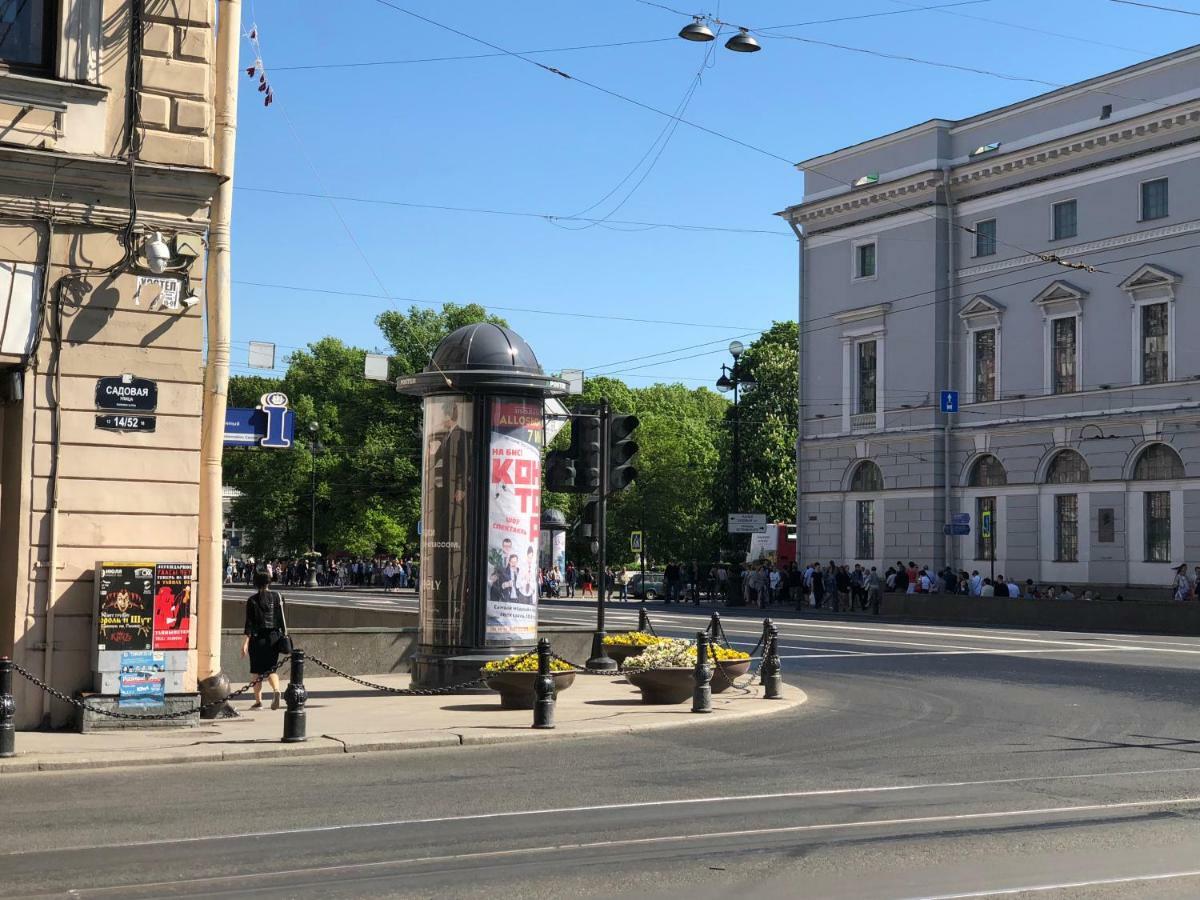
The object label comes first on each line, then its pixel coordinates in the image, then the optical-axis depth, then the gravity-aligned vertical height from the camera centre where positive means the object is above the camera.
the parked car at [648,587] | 64.81 -2.28
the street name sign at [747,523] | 58.19 +0.54
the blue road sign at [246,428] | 18.34 +1.27
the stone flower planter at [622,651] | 22.25 -1.76
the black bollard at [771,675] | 19.02 -1.79
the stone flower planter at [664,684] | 18.02 -1.83
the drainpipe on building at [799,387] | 59.25 +6.04
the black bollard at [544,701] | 15.74 -1.79
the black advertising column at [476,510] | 19.30 +0.30
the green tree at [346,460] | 79.75 +3.93
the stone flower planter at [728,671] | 19.11 -1.75
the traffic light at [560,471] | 20.59 +0.88
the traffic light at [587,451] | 20.92 +1.18
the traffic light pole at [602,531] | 21.02 +0.05
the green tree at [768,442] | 77.94 +5.03
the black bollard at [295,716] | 14.30 -1.81
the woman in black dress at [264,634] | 17.52 -1.25
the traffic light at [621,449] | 20.92 +1.22
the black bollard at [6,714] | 12.95 -1.67
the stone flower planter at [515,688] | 17.38 -1.84
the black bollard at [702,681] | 17.36 -1.72
